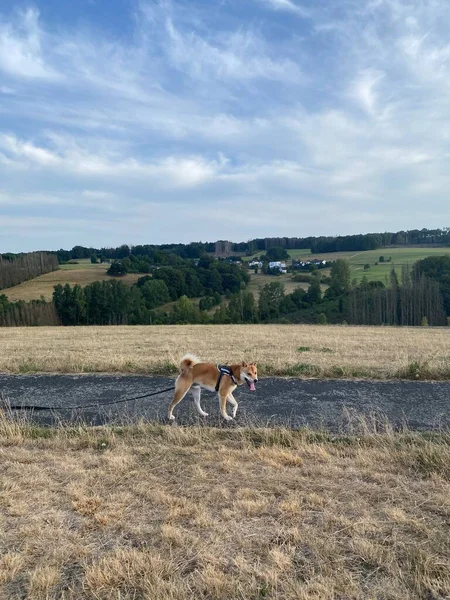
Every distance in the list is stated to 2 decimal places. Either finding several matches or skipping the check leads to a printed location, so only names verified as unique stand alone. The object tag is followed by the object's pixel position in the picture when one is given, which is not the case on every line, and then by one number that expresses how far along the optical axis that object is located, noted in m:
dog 6.98
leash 7.79
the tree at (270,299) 75.56
